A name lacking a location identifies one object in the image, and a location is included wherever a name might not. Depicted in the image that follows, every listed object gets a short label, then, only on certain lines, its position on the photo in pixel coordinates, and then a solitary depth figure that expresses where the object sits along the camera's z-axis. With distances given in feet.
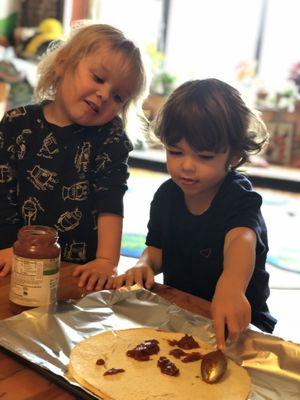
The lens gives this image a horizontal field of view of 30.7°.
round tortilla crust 2.23
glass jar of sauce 2.63
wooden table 2.10
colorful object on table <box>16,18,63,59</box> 16.65
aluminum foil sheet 2.37
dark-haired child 3.47
